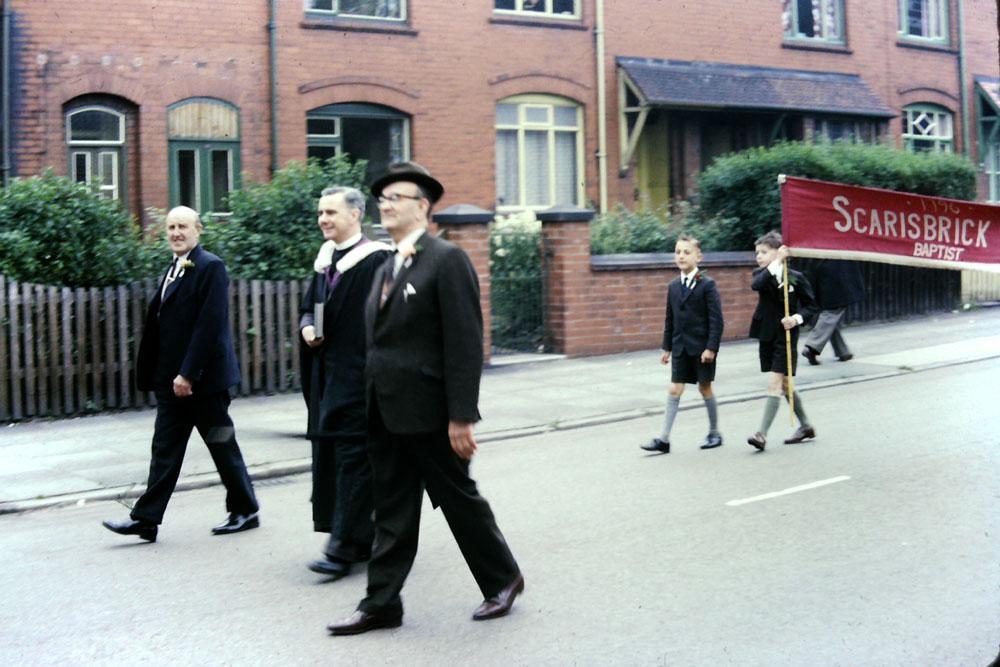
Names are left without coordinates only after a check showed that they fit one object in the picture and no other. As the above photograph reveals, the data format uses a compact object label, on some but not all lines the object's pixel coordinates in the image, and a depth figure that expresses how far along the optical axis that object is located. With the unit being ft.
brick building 57.93
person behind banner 50.08
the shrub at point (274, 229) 45.73
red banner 28.58
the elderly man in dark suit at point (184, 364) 23.52
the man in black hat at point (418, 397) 17.51
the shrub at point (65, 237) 40.47
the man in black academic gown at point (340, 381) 20.81
